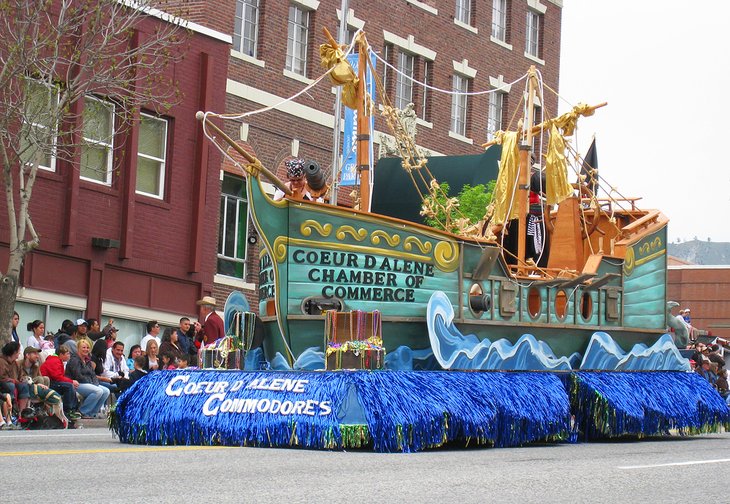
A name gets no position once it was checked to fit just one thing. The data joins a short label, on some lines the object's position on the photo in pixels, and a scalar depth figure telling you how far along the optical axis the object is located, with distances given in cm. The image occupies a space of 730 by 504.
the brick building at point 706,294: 5825
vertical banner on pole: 1753
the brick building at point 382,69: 2894
